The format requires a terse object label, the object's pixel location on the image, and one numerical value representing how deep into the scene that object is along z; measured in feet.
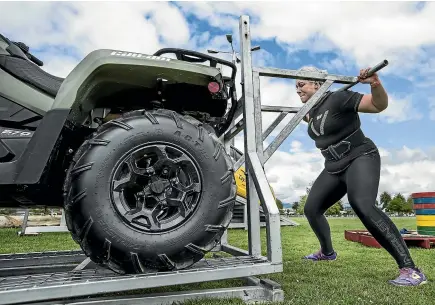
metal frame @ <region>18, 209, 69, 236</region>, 21.96
